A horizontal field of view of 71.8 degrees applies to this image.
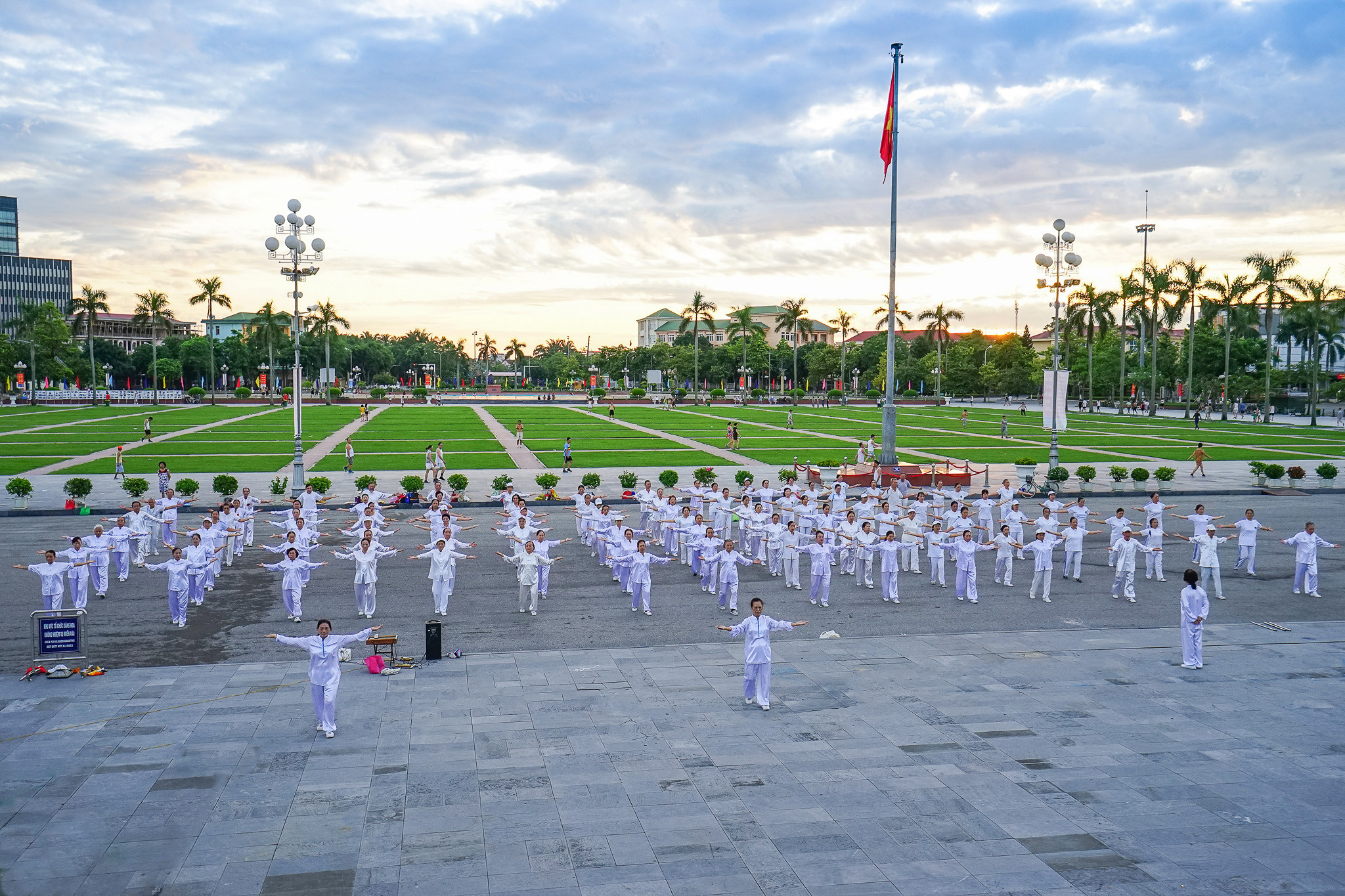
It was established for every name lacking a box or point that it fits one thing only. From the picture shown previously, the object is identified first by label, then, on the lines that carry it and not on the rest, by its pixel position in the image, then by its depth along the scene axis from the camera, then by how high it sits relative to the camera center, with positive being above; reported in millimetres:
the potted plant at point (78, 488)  27453 -2939
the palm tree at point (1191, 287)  75500 +9116
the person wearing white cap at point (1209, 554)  18266 -3074
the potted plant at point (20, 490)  26922 -2991
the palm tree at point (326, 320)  116750 +8875
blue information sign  13023 -3483
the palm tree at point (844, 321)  125062 +9992
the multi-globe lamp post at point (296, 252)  28125 +4268
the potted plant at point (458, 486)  30297 -3108
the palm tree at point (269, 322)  108062 +7975
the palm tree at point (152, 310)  103125 +8789
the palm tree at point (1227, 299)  72750 +8016
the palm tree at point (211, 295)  101812 +10417
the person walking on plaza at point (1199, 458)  37784 -2459
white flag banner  30938 -17
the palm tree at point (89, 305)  101750 +9140
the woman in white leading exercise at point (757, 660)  12133 -3465
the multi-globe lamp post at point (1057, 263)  30141 +4382
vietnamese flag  31439 +8620
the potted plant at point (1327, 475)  34750 -2823
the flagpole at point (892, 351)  31203 +1569
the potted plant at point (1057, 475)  32938 -2782
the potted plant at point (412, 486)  29906 -3063
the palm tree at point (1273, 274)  69188 +9263
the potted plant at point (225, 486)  28453 -2951
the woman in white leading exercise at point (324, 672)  11086 -3371
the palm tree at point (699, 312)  117625 +10703
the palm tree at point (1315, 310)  69875 +6839
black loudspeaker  13859 -3707
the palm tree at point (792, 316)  118438 +10200
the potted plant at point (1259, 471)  35375 -2773
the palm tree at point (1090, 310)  90438 +8613
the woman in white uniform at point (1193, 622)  13695 -3360
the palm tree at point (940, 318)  120562 +10130
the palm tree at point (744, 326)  124062 +9432
